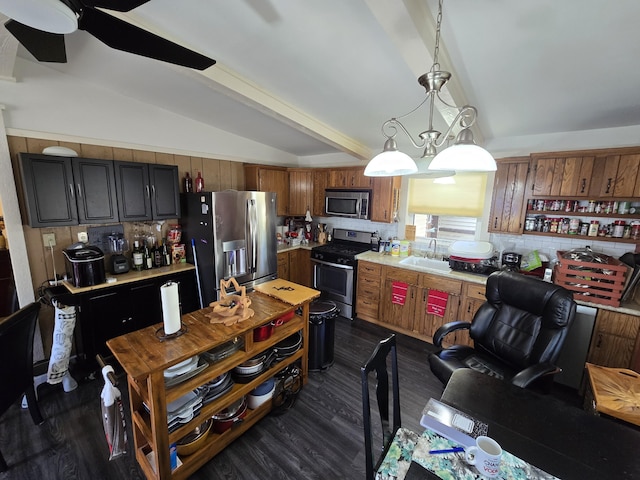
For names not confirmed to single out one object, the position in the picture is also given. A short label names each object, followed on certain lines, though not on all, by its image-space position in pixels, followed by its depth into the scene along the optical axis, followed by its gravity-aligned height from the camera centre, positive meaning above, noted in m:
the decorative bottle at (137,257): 3.04 -0.71
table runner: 1.04 -1.06
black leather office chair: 1.85 -1.02
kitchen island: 1.44 -1.10
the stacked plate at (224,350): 1.78 -1.05
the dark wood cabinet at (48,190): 2.29 +0.03
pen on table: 1.13 -1.05
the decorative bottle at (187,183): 3.51 +0.17
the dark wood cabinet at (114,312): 2.53 -1.18
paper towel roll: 1.57 -0.68
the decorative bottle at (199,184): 3.51 +0.16
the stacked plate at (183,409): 1.58 -1.28
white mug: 1.00 -0.98
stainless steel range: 3.81 -1.03
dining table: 1.05 -1.05
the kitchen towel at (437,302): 3.08 -1.19
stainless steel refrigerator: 3.09 -0.48
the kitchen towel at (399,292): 3.38 -1.18
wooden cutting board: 2.22 -0.83
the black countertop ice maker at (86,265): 2.46 -0.66
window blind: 3.24 +0.05
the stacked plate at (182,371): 1.55 -1.03
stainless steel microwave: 3.93 -0.06
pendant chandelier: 1.12 +0.20
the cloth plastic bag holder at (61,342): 2.21 -1.23
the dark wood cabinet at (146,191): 2.84 +0.04
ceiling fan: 0.84 +0.73
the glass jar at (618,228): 2.47 -0.23
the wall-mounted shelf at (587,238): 2.44 -0.33
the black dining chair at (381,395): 1.16 -0.98
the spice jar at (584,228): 2.65 -0.26
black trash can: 2.64 -1.36
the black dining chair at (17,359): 1.70 -1.11
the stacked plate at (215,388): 1.76 -1.30
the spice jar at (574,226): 2.68 -0.24
